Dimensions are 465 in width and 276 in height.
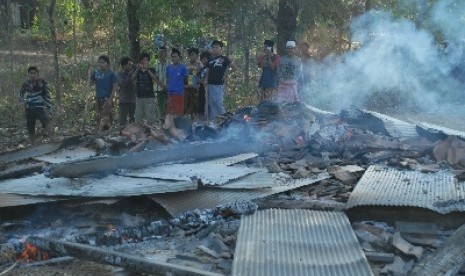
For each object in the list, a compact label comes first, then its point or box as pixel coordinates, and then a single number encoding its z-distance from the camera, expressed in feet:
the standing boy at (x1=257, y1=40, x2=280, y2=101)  37.27
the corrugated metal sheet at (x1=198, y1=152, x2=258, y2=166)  24.04
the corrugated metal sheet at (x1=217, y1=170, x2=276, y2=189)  19.84
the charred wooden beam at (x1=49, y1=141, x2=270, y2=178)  20.47
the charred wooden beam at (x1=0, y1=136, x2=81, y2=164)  26.00
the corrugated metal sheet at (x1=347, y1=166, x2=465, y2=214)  17.62
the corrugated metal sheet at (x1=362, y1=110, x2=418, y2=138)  28.81
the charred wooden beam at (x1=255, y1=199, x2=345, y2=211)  18.24
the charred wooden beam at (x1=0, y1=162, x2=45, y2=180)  22.24
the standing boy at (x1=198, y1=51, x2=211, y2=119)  35.04
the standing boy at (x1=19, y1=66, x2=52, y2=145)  33.35
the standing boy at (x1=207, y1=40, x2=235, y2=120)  34.35
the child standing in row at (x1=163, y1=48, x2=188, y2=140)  33.65
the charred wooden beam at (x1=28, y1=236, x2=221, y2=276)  13.38
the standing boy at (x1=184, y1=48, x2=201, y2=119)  35.27
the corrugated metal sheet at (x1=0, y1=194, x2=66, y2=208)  17.88
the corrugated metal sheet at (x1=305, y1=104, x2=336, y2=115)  32.86
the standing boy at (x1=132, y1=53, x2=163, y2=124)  34.06
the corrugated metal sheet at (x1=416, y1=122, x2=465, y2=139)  26.91
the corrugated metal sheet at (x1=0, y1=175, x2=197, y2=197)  18.42
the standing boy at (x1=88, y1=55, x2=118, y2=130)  34.24
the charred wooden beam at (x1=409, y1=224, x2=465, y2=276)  13.89
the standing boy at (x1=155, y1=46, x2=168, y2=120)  35.99
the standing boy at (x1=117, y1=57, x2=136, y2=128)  35.04
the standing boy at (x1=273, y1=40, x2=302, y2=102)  36.73
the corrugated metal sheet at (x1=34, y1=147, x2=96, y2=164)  25.23
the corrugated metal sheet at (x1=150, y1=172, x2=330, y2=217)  18.37
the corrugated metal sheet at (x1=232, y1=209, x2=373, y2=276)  13.75
